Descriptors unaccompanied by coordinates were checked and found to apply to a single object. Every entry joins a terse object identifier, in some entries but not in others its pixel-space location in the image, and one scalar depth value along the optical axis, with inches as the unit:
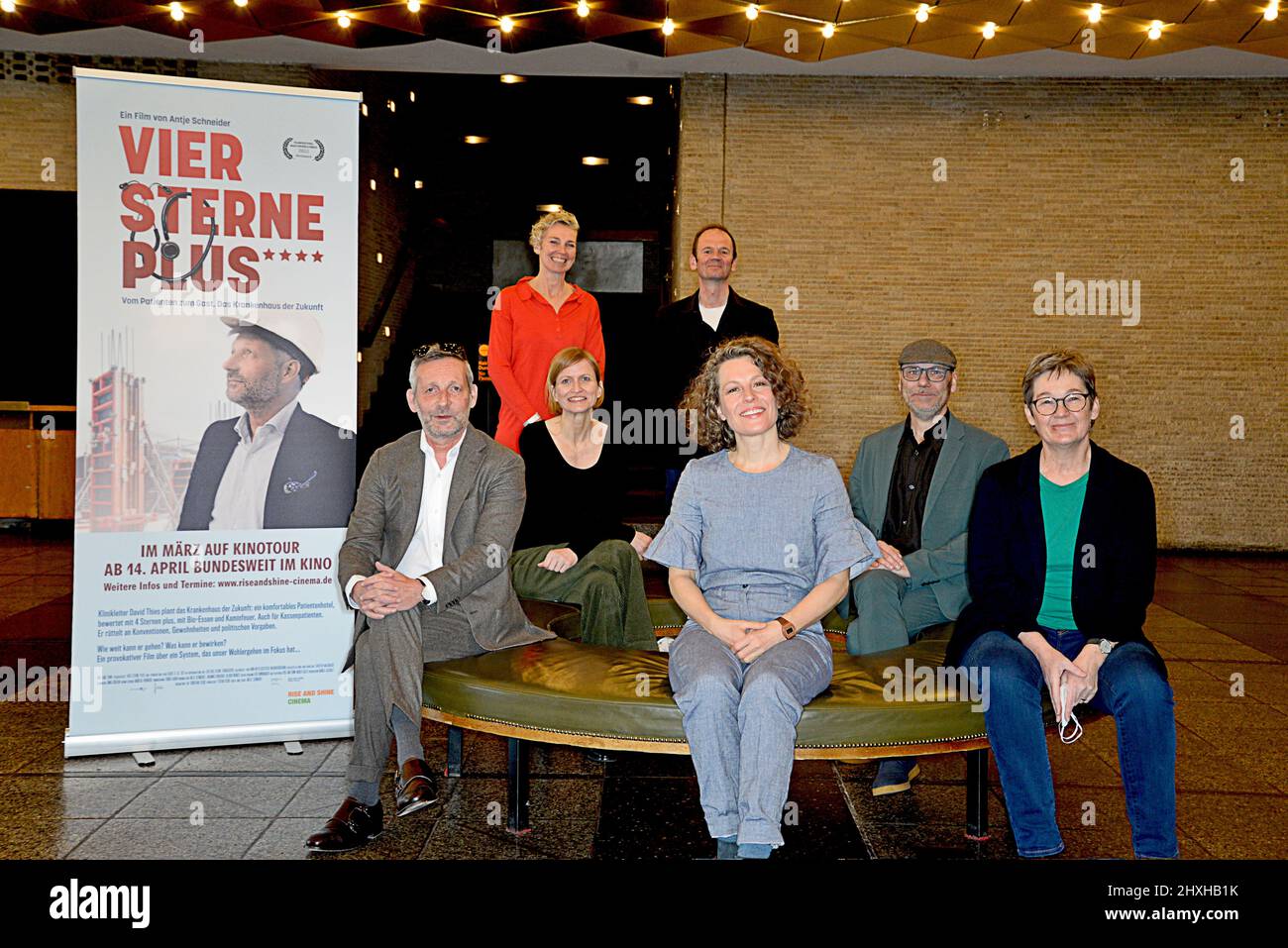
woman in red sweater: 198.2
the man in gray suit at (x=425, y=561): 125.9
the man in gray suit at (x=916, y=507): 142.3
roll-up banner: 147.2
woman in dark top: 161.3
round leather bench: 115.1
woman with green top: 109.5
